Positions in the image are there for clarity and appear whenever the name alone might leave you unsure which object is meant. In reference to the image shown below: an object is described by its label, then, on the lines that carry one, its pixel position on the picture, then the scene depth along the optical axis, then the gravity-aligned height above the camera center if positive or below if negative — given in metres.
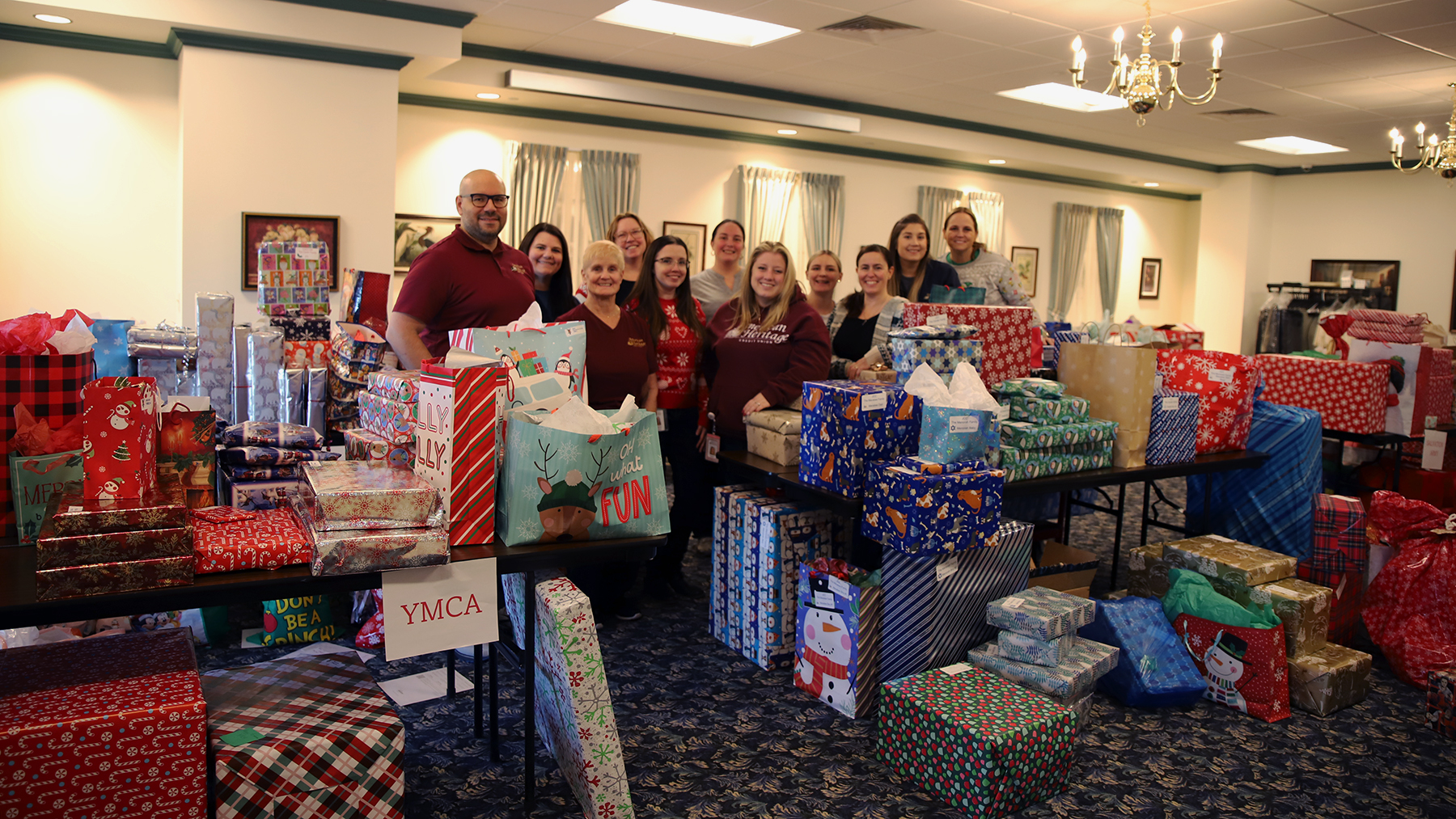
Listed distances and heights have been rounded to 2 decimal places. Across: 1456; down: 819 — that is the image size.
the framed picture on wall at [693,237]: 8.78 +0.80
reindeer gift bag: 2.06 -0.39
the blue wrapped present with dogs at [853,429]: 2.97 -0.33
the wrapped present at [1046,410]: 3.37 -0.26
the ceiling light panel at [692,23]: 6.12 +2.03
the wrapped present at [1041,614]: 2.76 -0.83
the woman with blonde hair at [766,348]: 3.71 -0.10
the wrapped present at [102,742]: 1.67 -0.83
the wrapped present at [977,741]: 2.38 -1.08
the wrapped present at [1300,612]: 3.23 -0.91
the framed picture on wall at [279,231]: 5.76 +0.43
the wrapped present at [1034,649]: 2.78 -0.94
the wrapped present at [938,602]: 2.89 -0.86
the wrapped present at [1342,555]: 3.75 -0.81
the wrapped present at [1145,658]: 3.08 -1.05
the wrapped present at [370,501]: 1.91 -0.41
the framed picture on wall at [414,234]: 7.57 +0.59
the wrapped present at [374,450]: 2.21 -0.36
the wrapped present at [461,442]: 2.02 -0.29
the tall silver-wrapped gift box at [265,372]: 3.34 -0.26
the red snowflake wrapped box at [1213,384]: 3.93 -0.16
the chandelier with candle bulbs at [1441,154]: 6.36 +1.41
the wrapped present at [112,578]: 1.70 -0.54
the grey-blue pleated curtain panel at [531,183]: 7.82 +1.09
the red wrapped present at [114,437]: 1.83 -0.29
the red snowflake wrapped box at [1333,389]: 4.54 -0.18
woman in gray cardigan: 4.02 +0.04
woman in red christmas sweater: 3.89 -0.27
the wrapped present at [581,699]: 2.10 -0.89
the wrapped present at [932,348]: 3.23 -0.06
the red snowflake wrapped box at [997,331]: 3.50 +0.02
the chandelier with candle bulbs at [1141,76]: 4.46 +1.32
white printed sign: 1.97 -0.65
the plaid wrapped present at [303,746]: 1.87 -0.92
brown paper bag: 3.55 -0.20
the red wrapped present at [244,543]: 1.87 -0.50
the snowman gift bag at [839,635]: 2.95 -1.00
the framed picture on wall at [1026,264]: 11.46 +0.90
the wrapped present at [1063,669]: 2.72 -0.99
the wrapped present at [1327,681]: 3.13 -1.11
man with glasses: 3.38 +0.08
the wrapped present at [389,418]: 2.21 -0.28
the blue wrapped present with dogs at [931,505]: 2.76 -0.52
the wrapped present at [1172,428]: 3.66 -0.33
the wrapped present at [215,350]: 3.30 -0.19
